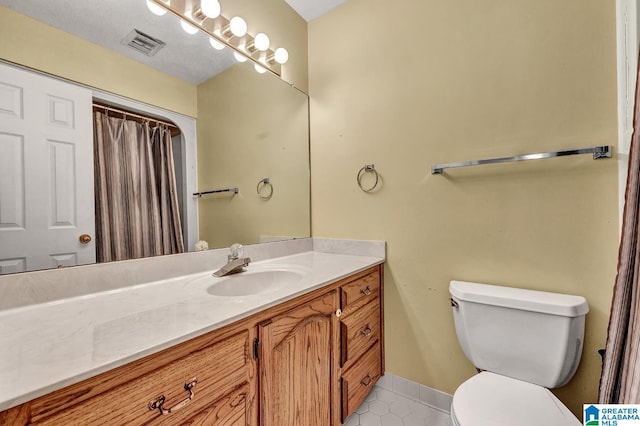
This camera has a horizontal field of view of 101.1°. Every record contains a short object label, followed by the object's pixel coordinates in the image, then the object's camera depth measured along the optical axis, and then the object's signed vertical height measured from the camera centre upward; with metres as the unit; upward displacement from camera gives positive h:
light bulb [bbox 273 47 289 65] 1.58 +0.95
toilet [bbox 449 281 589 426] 0.83 -0.56
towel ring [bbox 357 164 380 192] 1.54 +0.23
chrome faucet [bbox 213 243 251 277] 1.18 -0.23
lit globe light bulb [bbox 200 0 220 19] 1.21 +0.96
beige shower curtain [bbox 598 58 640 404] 0.57 -0.25
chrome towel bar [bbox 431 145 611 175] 0.98 +0.20
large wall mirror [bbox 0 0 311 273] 0.87 +0.46
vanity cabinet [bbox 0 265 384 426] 0.50 -0.43
